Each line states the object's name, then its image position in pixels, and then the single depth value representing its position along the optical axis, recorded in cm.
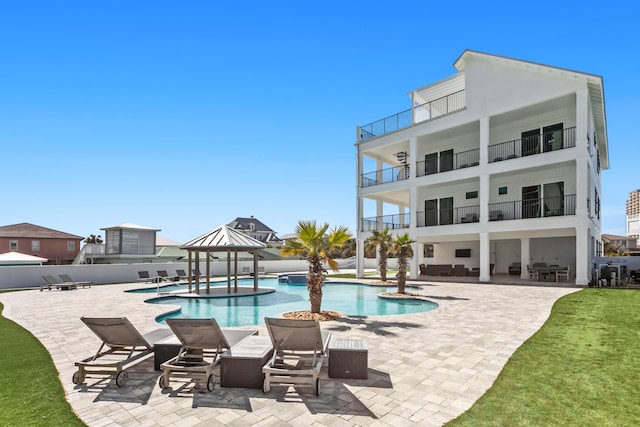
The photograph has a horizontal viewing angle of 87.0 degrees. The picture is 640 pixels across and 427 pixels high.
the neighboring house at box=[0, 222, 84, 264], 3628
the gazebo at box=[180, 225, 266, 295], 1589
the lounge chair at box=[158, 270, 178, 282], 2022
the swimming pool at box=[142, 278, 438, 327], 1123
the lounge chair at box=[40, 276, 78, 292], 1716
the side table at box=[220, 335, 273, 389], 448
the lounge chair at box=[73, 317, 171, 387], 463
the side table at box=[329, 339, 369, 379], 480
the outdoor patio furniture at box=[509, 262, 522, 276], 2212
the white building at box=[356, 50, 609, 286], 1738
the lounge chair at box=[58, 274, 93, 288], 1855
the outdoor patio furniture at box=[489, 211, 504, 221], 1972
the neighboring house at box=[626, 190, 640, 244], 7248
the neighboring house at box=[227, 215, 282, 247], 5688
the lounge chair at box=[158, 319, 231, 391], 441
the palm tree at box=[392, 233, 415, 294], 1456
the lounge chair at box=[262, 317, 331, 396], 426
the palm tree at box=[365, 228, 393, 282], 1980
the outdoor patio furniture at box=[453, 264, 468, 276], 2217
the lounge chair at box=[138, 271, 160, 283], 2053
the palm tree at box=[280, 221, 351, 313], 956
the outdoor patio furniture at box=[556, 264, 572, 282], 1847
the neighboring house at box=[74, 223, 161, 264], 3153
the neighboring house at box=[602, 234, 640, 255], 6325
